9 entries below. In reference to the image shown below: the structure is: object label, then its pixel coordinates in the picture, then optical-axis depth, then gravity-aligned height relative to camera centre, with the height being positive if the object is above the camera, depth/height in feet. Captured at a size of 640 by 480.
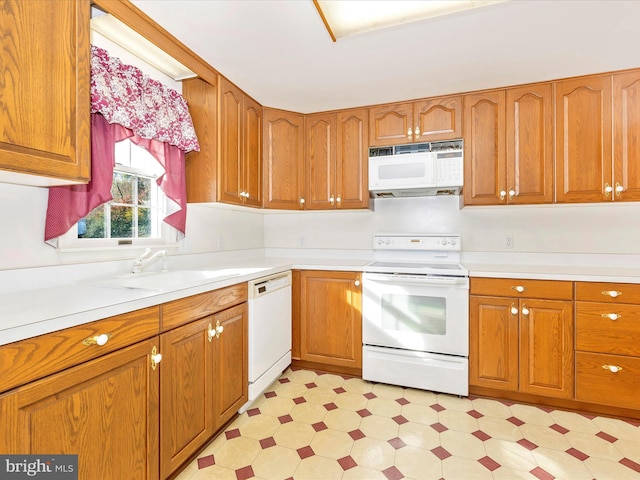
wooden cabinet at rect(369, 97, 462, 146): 8.11 +3.18
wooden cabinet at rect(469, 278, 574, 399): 6.71 -2.18
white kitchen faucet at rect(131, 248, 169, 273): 5.90 -0.35
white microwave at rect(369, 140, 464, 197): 7.92 +1.86
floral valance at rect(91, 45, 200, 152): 5.09 +2.55
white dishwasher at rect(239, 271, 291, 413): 6.72 -2.11
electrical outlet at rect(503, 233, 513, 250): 8.55 -0.03
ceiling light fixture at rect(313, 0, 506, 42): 4.92 +3.74
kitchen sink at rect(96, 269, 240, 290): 5.08 -0.66
